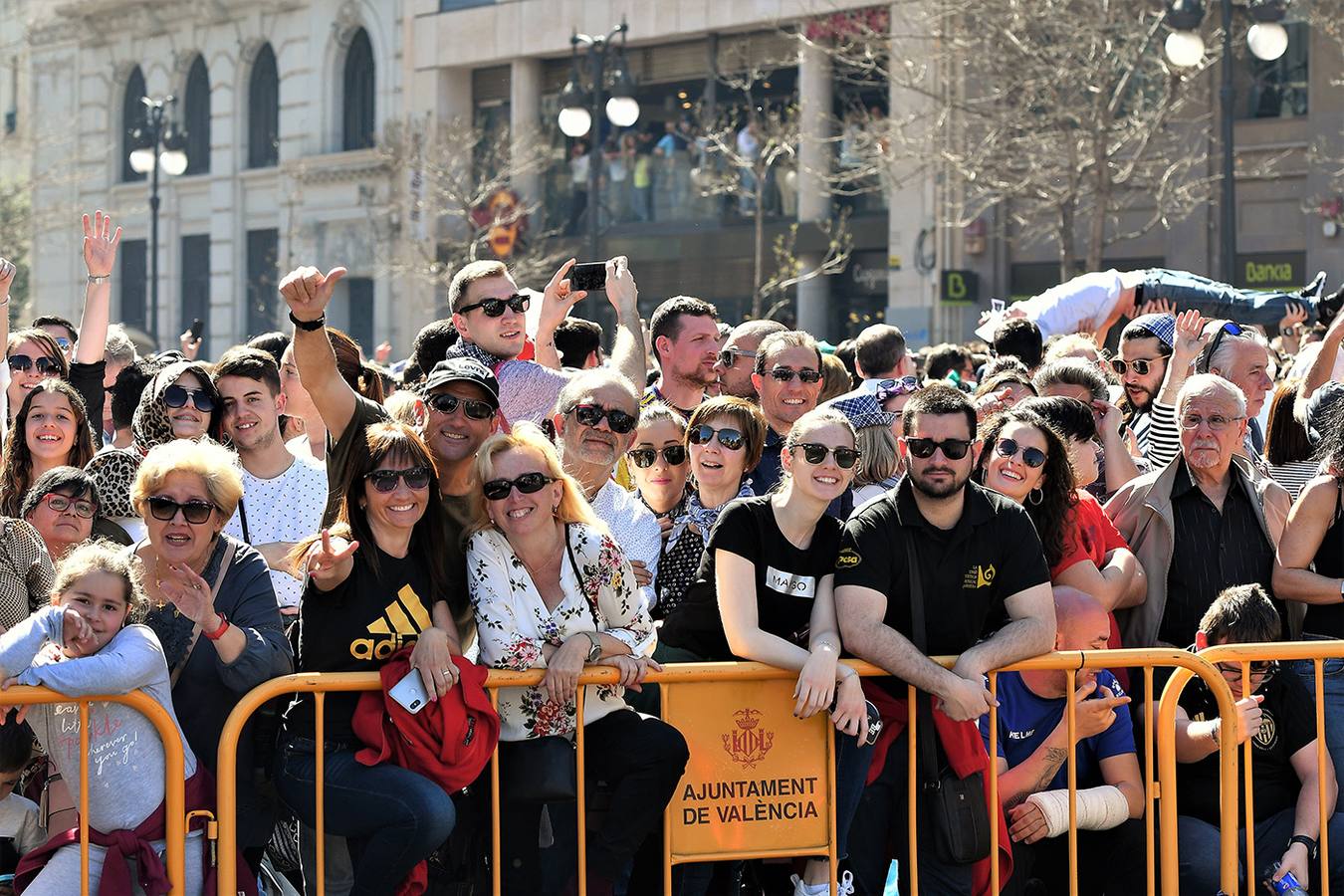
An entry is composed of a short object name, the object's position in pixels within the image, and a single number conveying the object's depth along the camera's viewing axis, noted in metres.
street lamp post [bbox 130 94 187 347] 30.09
